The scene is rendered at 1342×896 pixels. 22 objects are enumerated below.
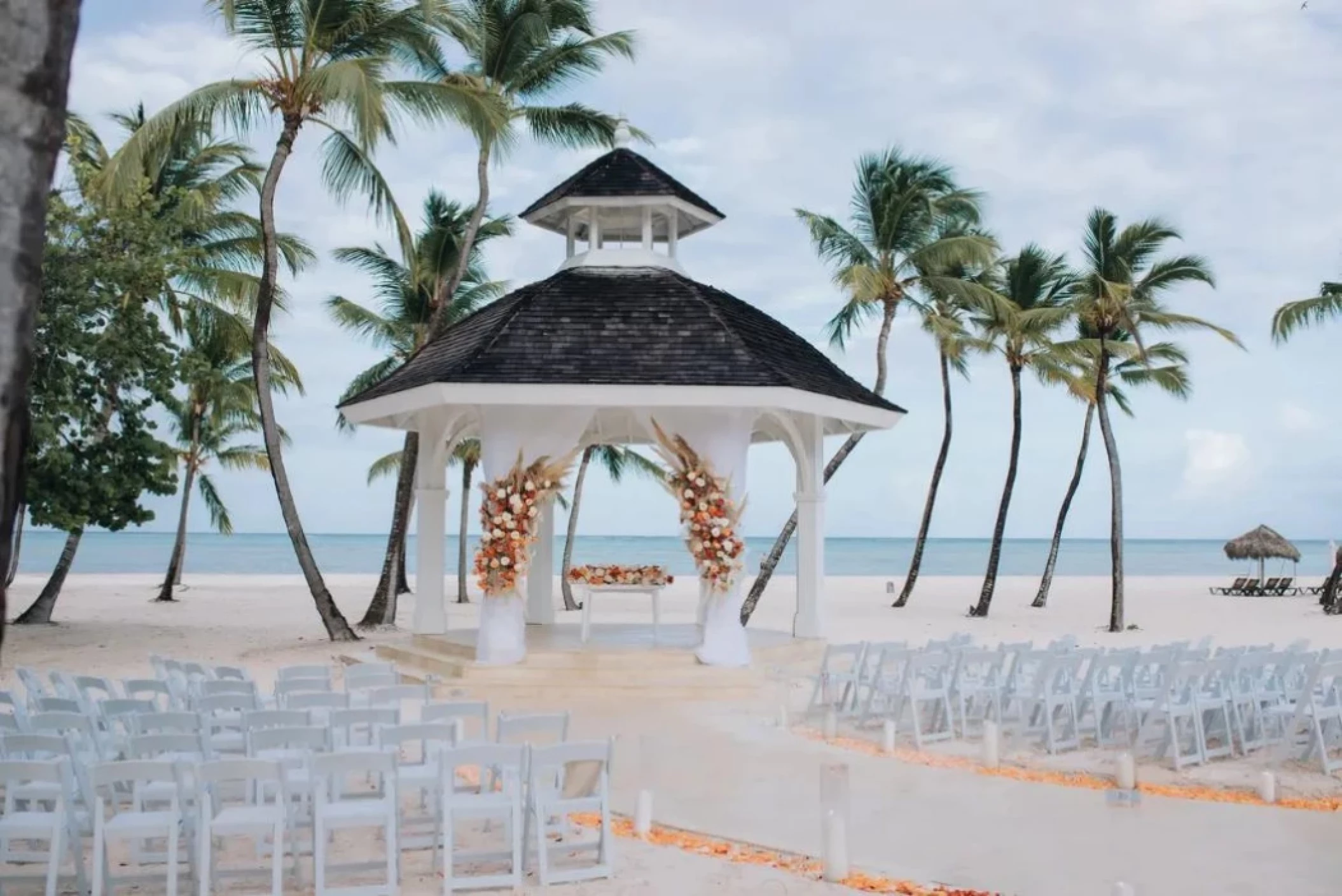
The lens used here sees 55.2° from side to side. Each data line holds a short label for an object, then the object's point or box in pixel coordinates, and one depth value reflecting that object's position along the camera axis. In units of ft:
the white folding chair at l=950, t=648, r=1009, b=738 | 39.28
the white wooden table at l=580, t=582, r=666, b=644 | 49.78
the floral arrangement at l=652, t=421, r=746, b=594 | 47.47
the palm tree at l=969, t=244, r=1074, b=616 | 99.19
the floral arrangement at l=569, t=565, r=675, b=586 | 51.60
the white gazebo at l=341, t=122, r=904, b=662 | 47.24
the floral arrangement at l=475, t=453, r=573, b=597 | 47.06
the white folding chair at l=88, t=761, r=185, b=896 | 20.58
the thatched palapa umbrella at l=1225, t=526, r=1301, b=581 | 143.84
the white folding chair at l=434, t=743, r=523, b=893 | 22.02
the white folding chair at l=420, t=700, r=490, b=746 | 26.99
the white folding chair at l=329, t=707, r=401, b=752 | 25.71
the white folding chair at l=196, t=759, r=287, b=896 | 20.71
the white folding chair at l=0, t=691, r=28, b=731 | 26.50
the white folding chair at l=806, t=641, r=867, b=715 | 43.55
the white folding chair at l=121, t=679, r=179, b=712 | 31.40
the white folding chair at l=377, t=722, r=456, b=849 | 23.84
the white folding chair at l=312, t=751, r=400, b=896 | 21.33
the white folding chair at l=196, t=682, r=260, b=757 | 27.73
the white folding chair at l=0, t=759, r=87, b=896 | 21.20
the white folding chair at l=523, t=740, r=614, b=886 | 22.90
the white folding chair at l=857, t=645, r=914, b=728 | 41.22
